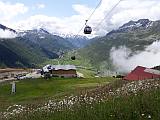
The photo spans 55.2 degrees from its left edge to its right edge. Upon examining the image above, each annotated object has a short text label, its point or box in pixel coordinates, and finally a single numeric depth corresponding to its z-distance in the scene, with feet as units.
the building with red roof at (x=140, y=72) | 104.79
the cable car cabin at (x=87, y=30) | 66.30
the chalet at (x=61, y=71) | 237.85
